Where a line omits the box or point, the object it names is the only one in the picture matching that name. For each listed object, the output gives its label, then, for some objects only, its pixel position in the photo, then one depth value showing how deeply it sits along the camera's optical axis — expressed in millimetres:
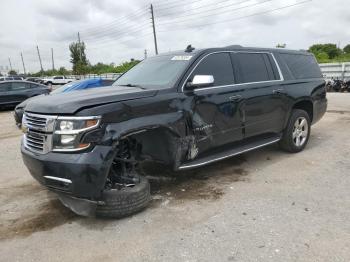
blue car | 11719
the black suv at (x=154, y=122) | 3697
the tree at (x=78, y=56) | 60125
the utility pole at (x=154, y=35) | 39994
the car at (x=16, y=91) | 17312
